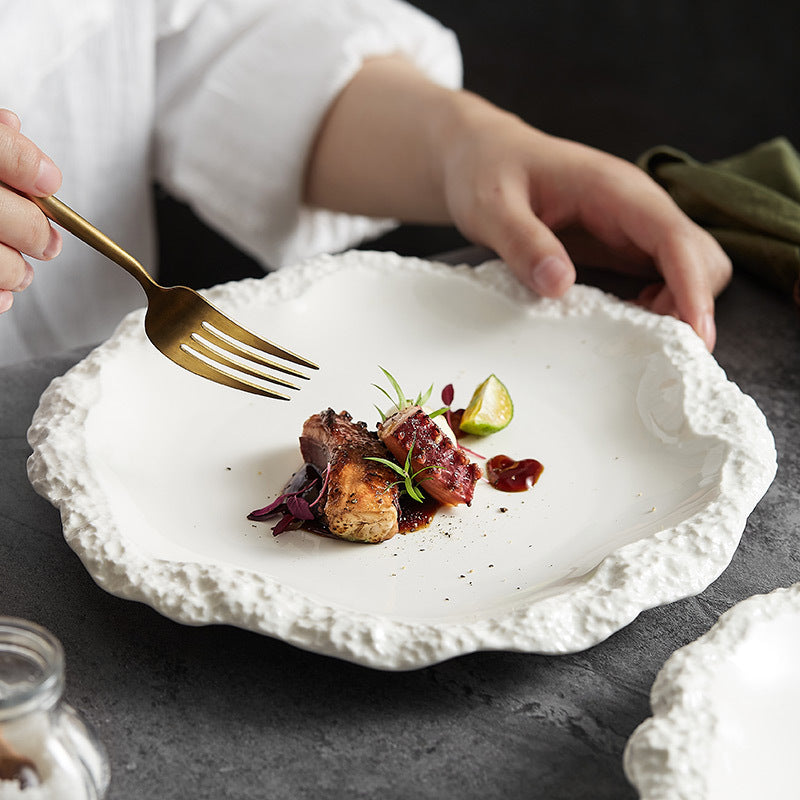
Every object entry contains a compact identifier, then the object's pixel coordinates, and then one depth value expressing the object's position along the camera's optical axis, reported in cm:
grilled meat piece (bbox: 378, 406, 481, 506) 60
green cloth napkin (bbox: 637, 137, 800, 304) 75
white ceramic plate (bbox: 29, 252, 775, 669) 54
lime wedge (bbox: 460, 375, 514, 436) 63
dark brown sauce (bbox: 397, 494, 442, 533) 60
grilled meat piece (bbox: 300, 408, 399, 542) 58
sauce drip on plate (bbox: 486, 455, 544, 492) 61
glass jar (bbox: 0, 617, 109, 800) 48
